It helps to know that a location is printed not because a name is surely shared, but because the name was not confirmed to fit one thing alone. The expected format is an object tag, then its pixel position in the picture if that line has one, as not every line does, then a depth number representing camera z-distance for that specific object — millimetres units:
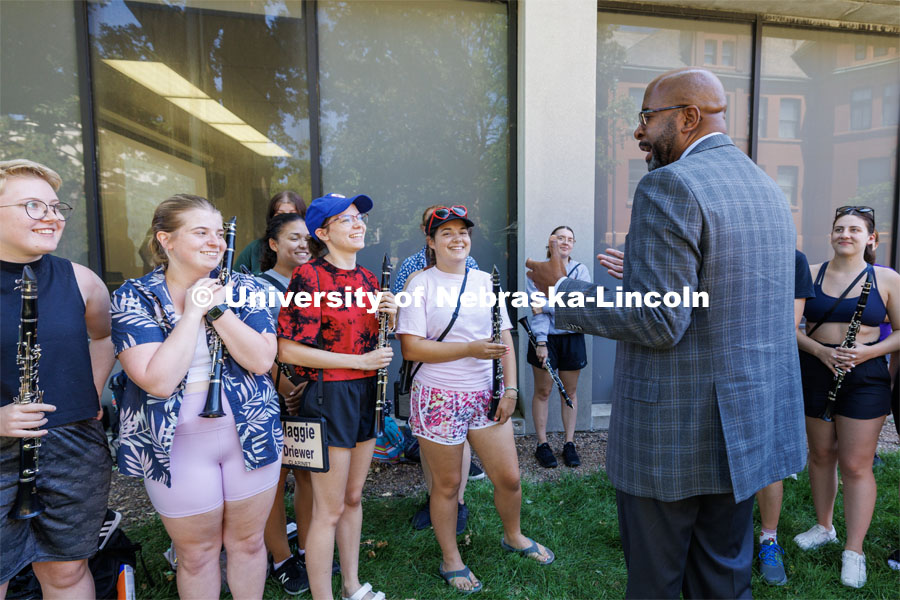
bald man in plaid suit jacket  1655
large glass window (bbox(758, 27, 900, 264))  6133
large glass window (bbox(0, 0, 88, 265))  4676
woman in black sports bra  2939
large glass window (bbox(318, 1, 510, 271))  5242
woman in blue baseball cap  2434
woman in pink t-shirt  2725
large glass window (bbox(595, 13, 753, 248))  5719
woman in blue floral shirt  1953
